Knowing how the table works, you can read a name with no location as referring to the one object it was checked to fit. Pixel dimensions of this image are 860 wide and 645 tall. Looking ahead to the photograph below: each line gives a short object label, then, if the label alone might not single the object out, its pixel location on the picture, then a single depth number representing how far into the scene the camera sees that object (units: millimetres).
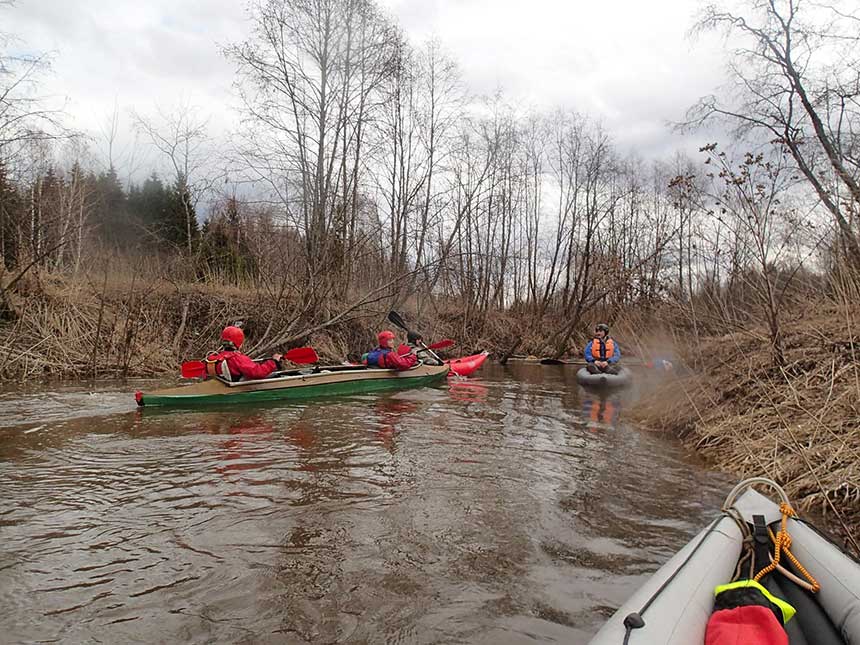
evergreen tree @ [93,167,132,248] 23062
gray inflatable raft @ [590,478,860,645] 1889
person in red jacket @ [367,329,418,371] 11312
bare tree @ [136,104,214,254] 21766
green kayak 8312
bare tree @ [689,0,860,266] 7589
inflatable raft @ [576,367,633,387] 12047
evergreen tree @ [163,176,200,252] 21938
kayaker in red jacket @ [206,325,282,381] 8625
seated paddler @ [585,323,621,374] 13016
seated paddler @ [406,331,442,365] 13266
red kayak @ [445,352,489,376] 14455
